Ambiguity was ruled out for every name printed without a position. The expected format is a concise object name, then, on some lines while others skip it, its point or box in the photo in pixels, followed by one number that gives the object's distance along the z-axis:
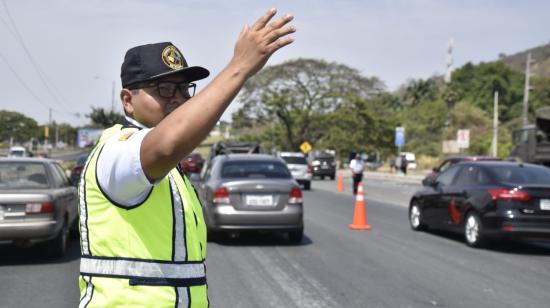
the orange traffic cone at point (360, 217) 13.89
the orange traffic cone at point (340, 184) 28.66
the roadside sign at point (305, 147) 60.31
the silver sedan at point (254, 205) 11.20
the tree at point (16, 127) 64.75
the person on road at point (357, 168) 24.22
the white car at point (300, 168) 30.05
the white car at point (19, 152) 44.88
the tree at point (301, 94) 69.75
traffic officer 1.97
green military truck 23.22
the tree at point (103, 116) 61.03
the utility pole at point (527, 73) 41.28
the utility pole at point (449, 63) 95.88
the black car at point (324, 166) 43.09
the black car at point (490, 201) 10.64
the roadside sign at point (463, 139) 35.16
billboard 85.31
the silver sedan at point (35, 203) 8.88
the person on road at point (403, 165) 49.00
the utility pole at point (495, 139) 48.22
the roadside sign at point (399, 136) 46.16
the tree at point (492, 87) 89.79
